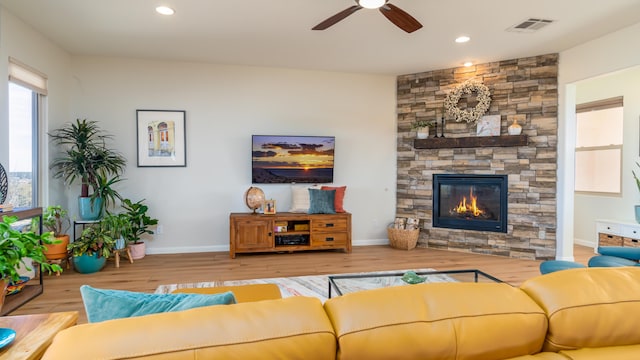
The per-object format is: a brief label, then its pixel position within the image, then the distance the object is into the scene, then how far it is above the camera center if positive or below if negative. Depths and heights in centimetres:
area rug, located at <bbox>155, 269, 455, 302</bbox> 301 -112
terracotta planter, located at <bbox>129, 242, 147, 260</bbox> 450 -101
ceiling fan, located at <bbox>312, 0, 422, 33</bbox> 261 +130
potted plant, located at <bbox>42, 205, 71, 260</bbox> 374 -63
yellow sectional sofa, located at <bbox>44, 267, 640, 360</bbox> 72 -35
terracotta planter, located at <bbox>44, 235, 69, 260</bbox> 382 -87
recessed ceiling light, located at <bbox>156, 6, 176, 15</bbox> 320 +155
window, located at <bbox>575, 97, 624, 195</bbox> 496 +46
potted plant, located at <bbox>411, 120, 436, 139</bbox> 522 +74
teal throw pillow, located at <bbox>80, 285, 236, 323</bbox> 96 -37
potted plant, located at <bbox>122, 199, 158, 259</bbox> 445 -65
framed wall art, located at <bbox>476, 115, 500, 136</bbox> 486 +72
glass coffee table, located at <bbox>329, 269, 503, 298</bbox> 256 -84
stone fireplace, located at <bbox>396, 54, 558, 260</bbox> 461 +29
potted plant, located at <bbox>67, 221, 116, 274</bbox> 387 -86
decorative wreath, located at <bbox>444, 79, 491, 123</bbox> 487 +110
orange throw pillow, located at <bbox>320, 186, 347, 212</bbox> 511 -34
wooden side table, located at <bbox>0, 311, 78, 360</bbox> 104 -54
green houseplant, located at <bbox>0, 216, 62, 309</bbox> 119 -27
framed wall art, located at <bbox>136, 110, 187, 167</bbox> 475 +51
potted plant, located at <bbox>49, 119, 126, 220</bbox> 418 +13
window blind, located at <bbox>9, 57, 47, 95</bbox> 343 +103
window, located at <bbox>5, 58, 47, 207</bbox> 352 +45
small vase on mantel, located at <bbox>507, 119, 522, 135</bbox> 466 +65
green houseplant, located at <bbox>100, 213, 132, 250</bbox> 408 -64
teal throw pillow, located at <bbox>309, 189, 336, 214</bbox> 496 -39
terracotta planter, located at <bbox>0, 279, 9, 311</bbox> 125 -42
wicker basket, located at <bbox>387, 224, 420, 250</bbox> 509 -93
